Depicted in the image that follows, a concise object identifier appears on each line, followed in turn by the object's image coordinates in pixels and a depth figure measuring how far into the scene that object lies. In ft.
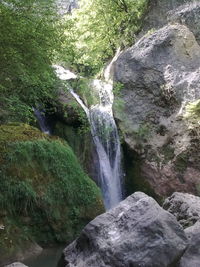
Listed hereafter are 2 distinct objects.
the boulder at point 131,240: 12.26
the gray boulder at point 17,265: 11.49
